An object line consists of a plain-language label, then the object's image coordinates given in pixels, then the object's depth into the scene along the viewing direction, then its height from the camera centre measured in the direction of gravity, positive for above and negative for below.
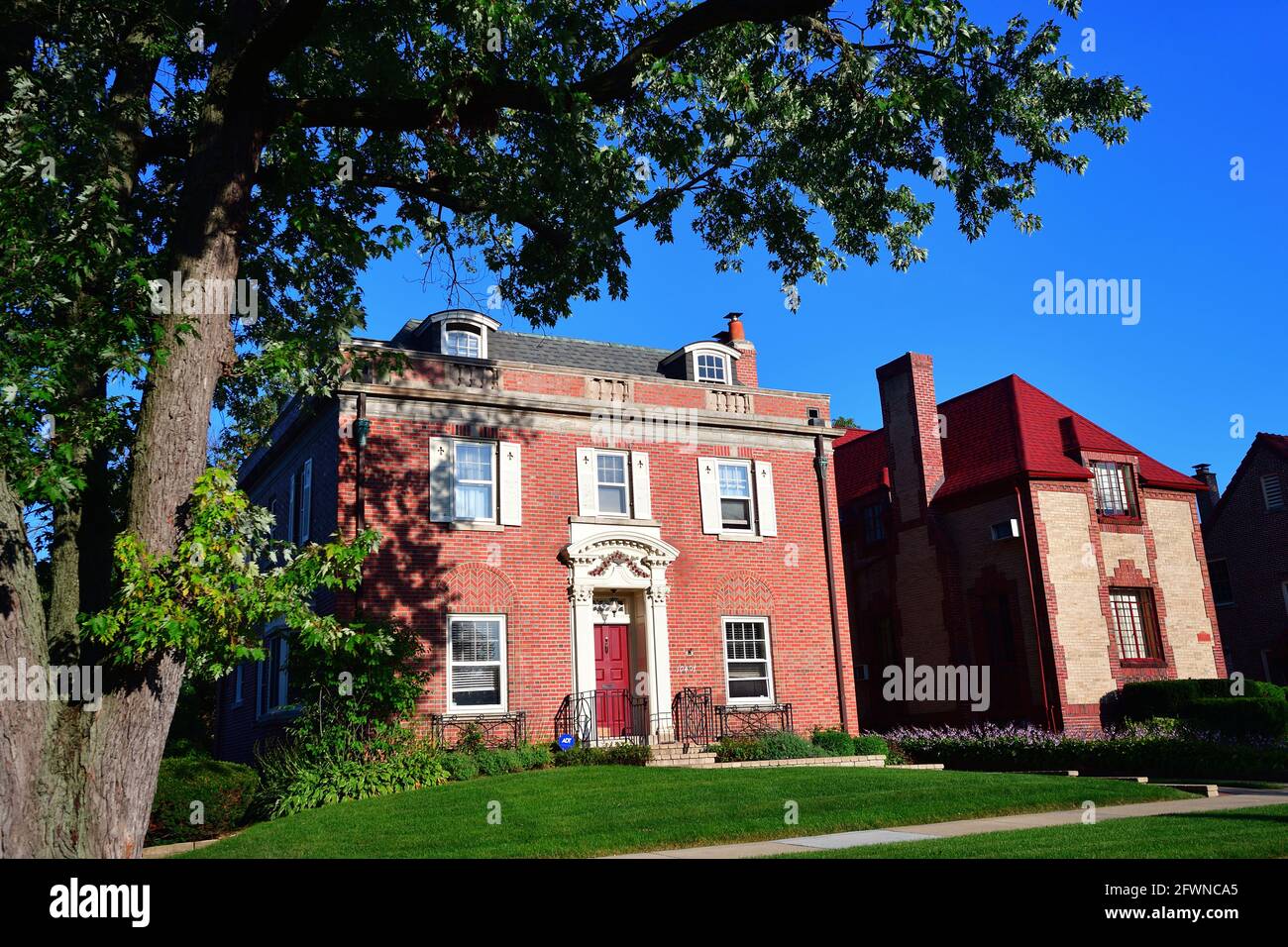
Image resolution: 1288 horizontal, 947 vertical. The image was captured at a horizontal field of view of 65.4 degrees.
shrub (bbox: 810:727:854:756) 20.05 -1.03
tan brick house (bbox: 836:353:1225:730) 23.29 +2.91
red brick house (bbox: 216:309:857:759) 18.75 +3.35
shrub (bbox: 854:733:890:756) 20.23 -1.16
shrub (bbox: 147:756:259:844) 13.35 -0.99
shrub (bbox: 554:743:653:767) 17.64 -0.93
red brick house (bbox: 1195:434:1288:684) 30.52 +3.20
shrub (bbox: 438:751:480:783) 16.80 -0.92
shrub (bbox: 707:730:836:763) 19.09 -1.04
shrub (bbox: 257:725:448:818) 15.14 -0.80
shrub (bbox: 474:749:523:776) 17.14 -0.91
